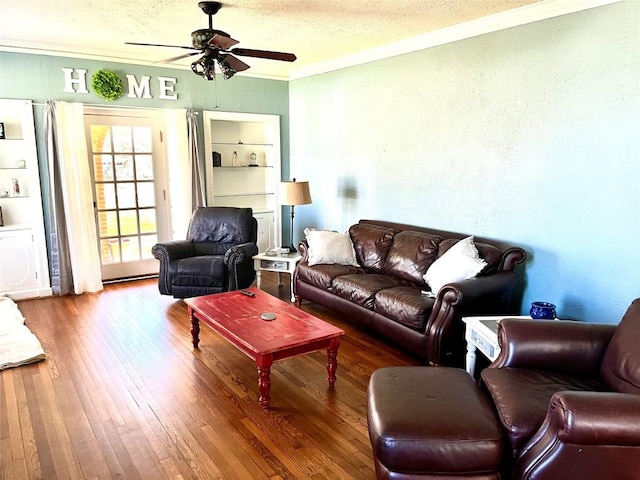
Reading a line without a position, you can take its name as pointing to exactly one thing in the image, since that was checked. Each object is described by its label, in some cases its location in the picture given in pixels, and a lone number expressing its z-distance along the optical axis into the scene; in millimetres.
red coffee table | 2879
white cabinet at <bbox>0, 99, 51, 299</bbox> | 4836
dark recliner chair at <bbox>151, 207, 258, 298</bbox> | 4715
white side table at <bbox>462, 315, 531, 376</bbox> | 2822
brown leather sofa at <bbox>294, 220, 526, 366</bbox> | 3318
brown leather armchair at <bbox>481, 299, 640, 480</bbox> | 1731
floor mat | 3467
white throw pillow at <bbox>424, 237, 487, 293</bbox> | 3541
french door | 5418
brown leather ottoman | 1859
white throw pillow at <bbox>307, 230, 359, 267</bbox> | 4656
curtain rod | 4855
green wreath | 5086
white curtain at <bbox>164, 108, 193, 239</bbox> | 5637
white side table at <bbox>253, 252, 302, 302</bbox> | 5066
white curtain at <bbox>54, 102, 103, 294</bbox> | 4934
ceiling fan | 3303
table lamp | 5133
